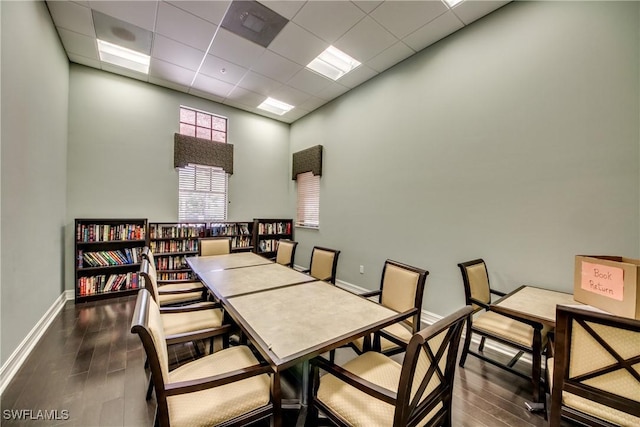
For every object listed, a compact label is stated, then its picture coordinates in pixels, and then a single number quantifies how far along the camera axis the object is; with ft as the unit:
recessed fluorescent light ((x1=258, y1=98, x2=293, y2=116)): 15.71
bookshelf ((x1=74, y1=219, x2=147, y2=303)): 11.44
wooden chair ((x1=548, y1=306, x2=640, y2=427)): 3.48
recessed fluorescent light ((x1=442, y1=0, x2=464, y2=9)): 8.15
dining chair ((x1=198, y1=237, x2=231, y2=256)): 11.89
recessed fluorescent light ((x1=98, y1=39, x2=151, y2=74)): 10.98
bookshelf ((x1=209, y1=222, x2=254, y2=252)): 15.30
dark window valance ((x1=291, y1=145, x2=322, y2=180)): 15.69
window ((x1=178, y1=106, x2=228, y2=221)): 14.78
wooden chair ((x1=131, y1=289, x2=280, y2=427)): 3.32
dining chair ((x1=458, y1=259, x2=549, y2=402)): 5.64
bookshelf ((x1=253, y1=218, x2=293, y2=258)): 16.33
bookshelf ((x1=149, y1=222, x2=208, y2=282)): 13.55
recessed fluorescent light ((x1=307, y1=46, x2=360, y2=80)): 11.32
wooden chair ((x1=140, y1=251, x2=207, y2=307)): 6.43
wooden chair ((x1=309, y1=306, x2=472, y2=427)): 3.12
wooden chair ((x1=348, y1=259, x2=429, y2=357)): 5.69
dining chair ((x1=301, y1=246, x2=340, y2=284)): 9.11
